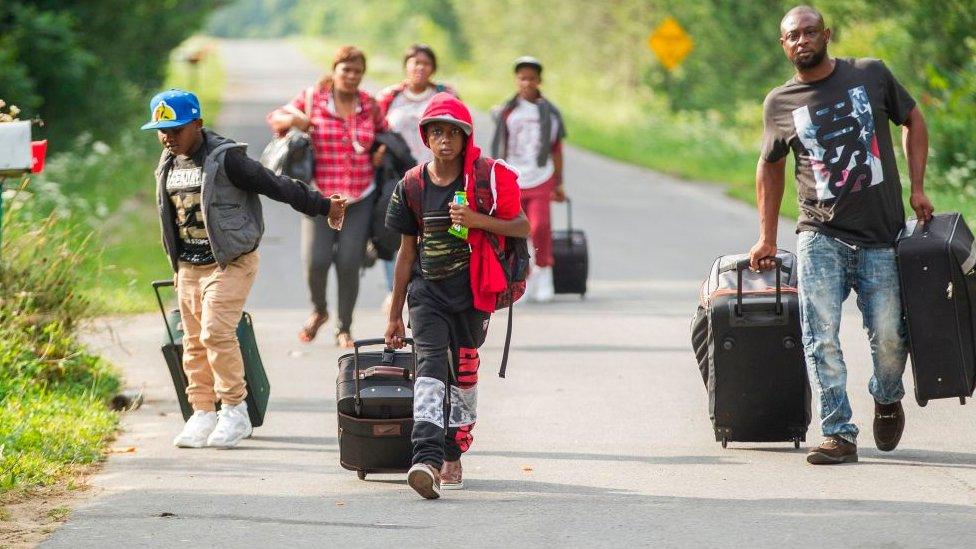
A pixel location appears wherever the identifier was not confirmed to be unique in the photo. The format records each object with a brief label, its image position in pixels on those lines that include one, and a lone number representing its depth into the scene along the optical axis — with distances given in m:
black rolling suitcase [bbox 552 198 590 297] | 27.37
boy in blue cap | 15.98
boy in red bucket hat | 13.78
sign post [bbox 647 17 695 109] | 68.06
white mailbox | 14.84
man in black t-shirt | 14.45
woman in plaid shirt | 22.11
